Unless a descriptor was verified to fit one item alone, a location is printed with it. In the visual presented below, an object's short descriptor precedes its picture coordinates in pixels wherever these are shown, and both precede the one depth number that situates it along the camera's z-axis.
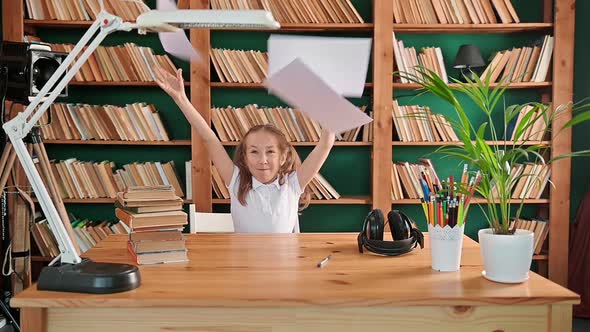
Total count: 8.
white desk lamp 1.31
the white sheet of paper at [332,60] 2.18
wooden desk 1.26
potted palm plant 1.41
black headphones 1.69
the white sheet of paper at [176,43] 1.73
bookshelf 3.43
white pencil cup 1.51
